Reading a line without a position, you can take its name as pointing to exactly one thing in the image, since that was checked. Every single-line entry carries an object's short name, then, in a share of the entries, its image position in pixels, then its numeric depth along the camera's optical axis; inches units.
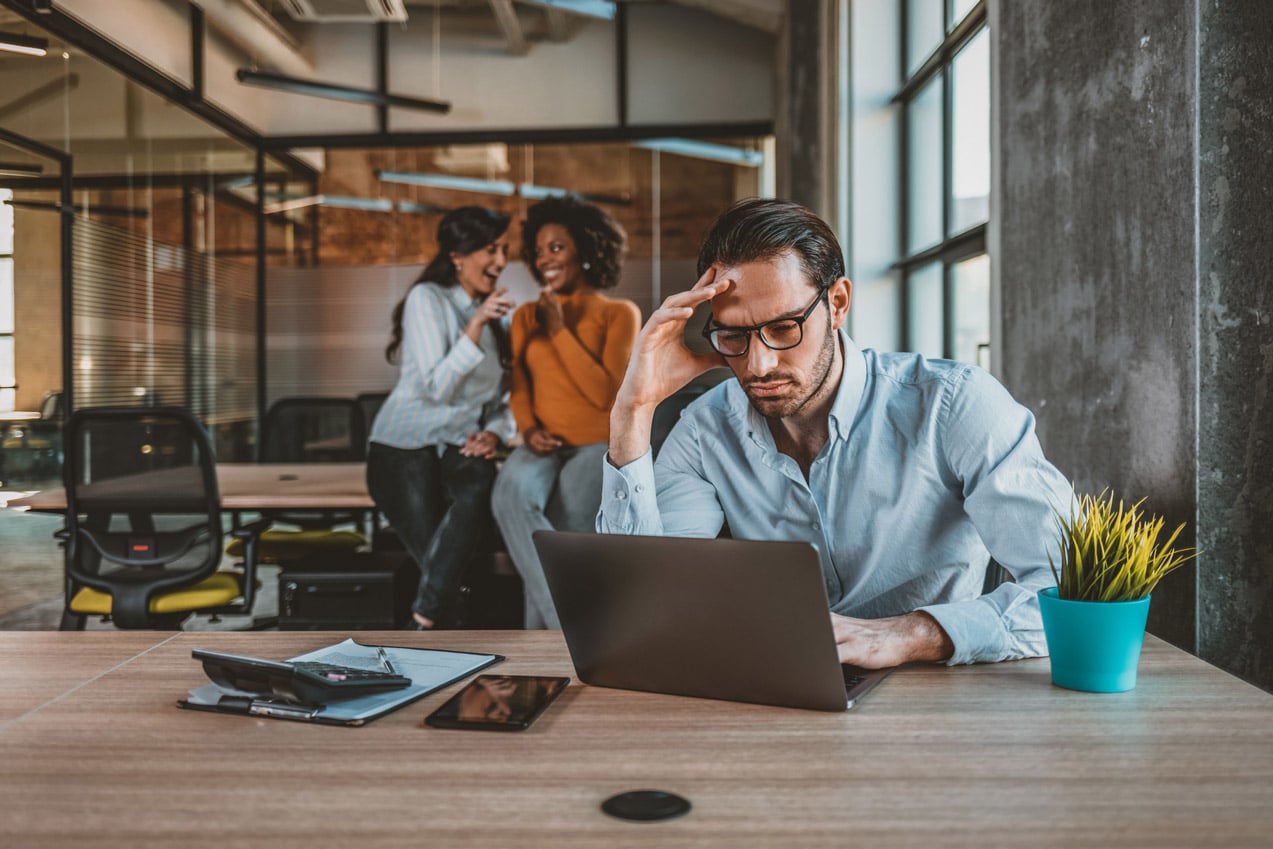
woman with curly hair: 127.0
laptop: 43.8
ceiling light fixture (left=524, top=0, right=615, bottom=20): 241.0
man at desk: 61.7
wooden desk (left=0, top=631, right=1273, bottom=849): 33.7
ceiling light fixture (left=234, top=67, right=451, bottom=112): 222.2
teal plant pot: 46.8
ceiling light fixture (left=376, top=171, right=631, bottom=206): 288.4
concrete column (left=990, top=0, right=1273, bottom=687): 62.5
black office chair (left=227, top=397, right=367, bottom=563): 200.2
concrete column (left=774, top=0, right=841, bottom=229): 225.0
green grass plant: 47.0
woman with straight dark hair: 136.3
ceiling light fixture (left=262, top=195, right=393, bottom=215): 290.7
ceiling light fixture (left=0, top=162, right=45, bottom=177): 189.3
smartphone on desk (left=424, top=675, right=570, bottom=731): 44.5
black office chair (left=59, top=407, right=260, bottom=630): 133.6
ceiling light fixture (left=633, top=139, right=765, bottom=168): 286.0
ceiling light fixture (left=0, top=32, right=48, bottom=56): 184.7
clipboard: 45.9
